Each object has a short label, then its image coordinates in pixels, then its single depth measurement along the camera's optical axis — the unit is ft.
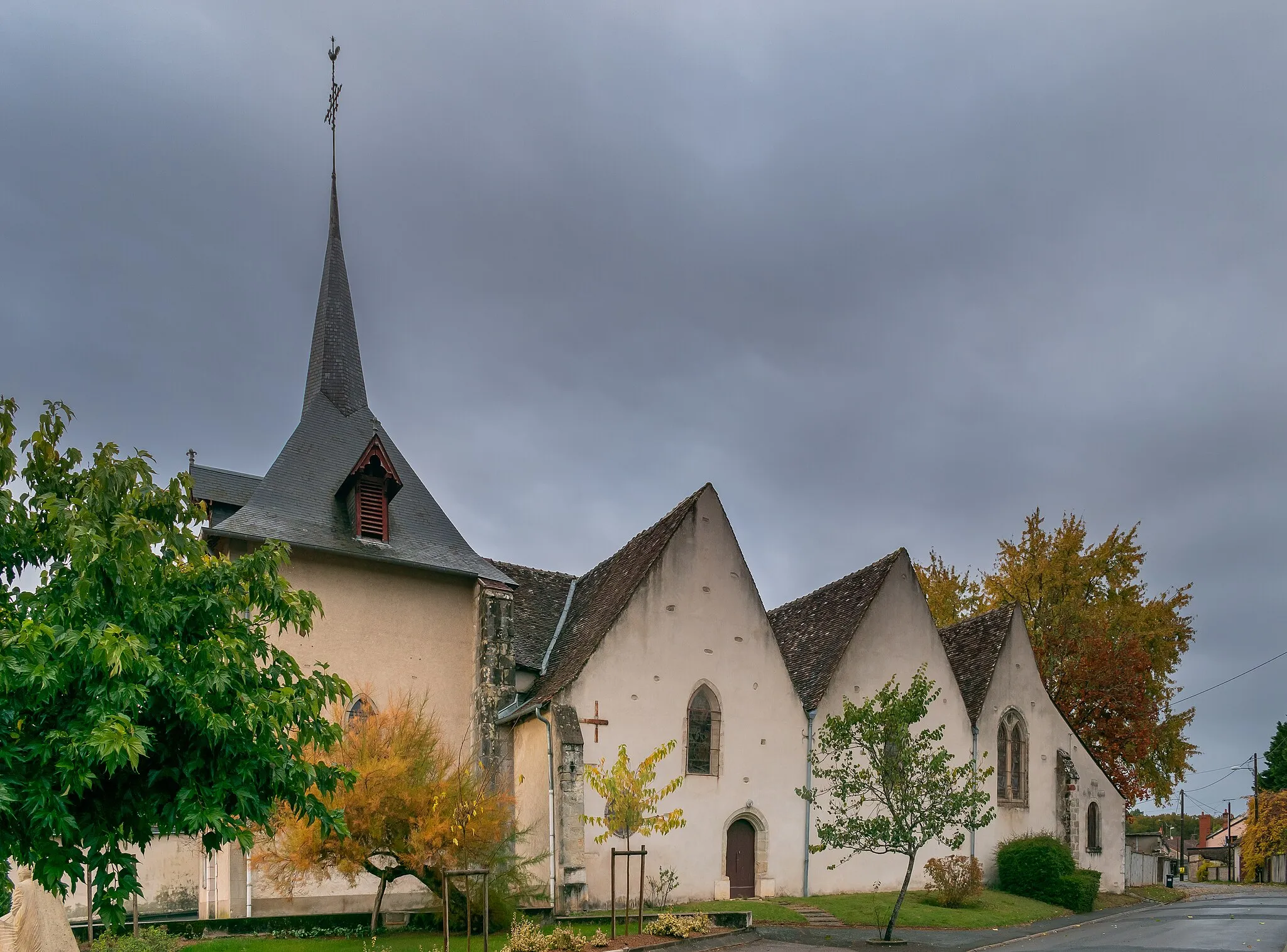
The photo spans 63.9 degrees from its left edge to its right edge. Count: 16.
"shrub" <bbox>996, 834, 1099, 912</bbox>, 99.50
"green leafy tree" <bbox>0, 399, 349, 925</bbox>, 27.81
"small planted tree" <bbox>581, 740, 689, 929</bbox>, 72.23
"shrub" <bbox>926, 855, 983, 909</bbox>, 92.22
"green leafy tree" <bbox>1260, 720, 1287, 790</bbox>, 230.48
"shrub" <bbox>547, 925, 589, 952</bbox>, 57.72
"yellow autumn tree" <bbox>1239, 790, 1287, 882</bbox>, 197.16
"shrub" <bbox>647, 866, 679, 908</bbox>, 83.76
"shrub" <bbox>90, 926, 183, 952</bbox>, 54.49
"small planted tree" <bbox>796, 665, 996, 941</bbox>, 70.38
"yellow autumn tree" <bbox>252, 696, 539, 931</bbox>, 64.44
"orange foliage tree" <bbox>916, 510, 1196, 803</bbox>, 128.67
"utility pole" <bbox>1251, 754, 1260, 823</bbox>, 219.41
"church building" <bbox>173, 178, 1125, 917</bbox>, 83.25
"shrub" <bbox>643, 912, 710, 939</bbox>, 64.80
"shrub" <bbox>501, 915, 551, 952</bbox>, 57.06
